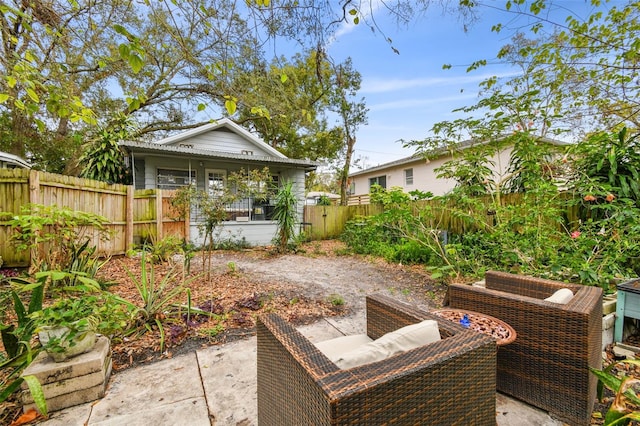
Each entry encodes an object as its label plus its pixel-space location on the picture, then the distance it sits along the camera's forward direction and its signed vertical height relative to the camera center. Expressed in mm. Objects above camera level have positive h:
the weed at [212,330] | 2758 -1318
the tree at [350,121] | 14905 +4791
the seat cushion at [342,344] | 1688 -919
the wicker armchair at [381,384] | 911 -687
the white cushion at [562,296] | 1894 -648
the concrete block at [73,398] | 1730 -1291
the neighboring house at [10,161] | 6533 +1062
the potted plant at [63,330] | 1729 -847
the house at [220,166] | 8094 +1316
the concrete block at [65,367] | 1717 -1072
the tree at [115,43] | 2297 +1746
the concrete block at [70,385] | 1706 -1201
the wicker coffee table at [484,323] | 1752 -838
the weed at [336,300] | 3705 -1339
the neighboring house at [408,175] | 12174 +1626
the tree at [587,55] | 3316 +2257
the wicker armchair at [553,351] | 1635 -934
